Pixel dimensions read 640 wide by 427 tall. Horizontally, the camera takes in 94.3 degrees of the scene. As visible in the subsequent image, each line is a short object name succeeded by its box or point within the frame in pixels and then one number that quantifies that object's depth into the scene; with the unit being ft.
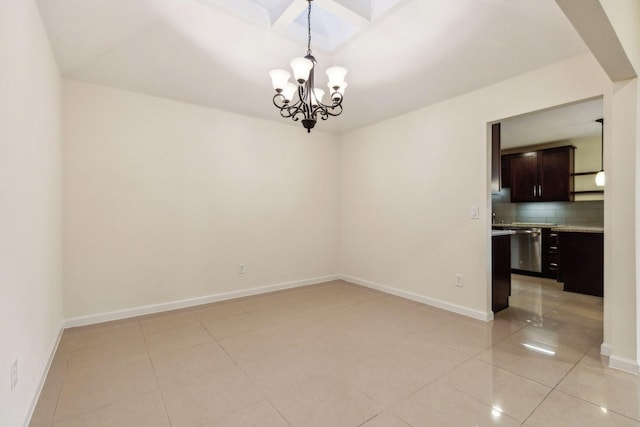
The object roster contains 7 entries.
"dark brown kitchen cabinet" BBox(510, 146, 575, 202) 16.78
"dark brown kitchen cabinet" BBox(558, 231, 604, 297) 13.03
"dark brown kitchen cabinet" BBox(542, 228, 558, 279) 16.28
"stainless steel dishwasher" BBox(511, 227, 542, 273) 16.67
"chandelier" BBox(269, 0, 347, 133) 7.27
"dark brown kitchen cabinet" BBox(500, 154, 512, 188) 19.27
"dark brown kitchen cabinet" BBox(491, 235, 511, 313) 10.67
